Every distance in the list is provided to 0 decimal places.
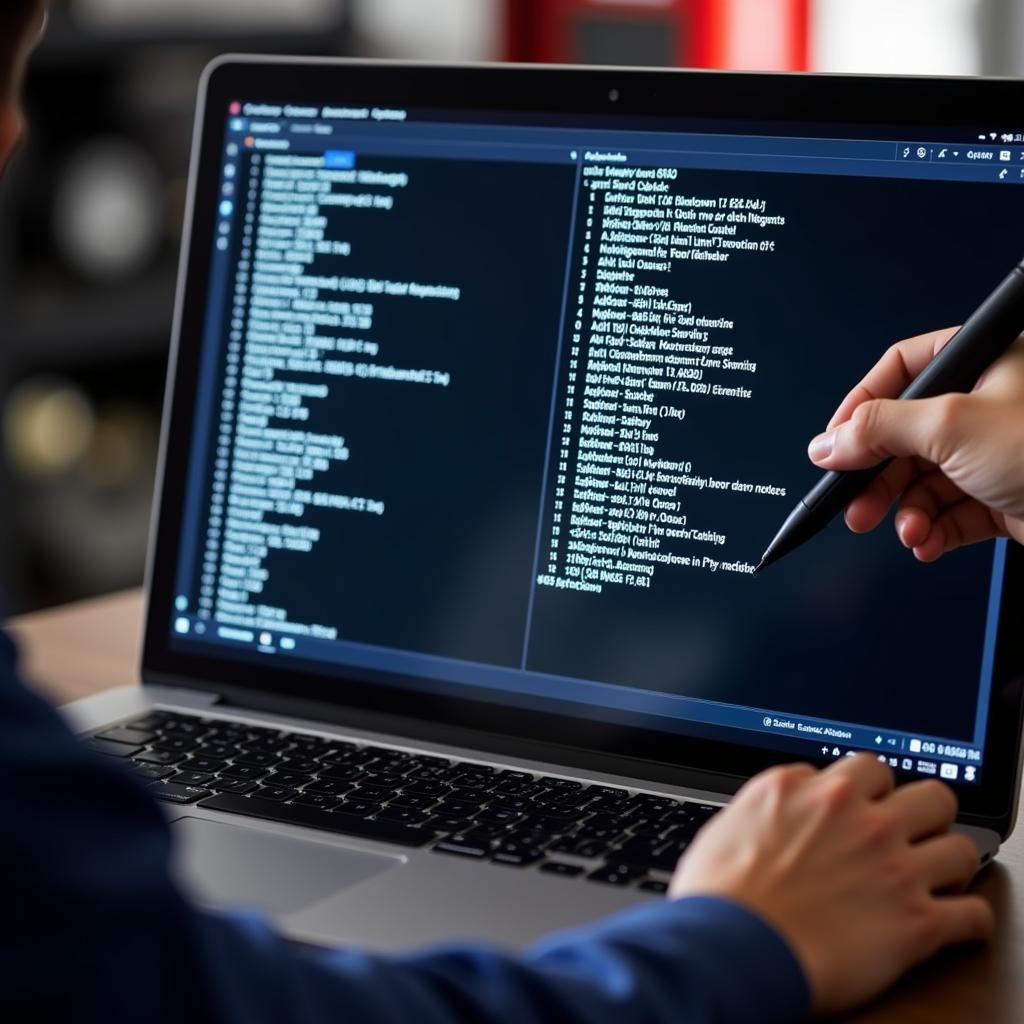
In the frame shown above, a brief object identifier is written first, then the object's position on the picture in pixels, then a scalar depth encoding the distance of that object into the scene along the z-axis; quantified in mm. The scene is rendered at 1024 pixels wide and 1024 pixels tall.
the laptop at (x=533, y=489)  749
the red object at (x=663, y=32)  2075
